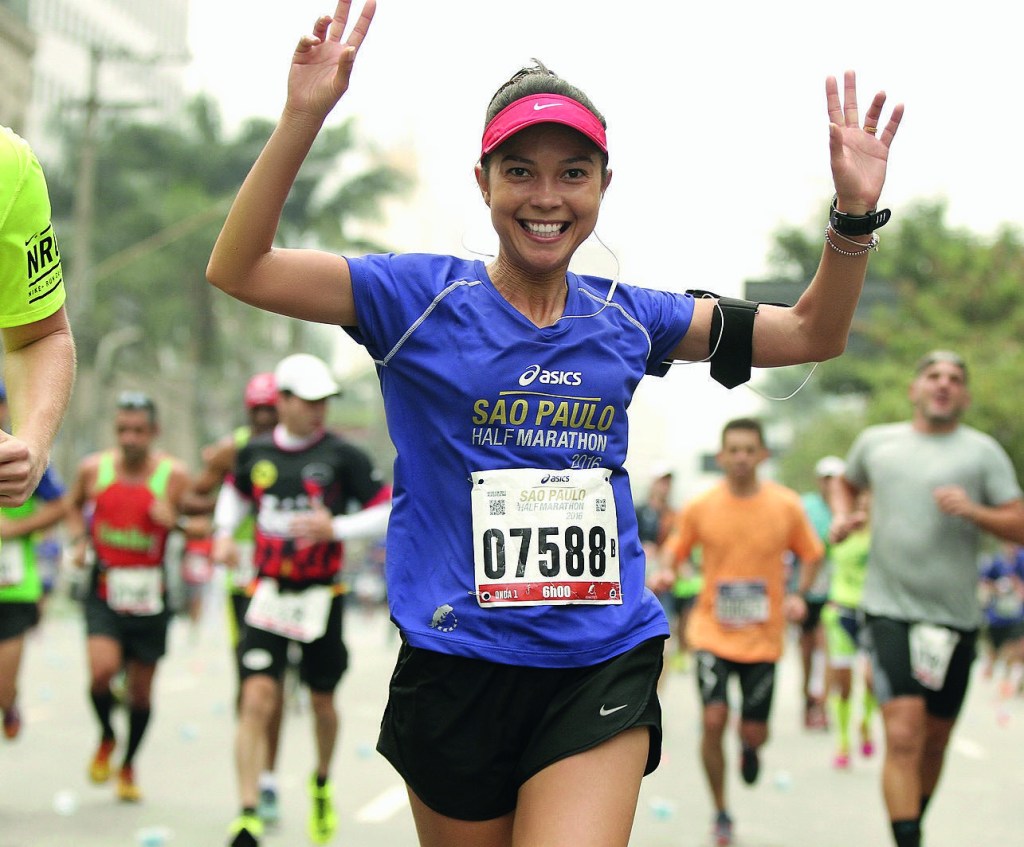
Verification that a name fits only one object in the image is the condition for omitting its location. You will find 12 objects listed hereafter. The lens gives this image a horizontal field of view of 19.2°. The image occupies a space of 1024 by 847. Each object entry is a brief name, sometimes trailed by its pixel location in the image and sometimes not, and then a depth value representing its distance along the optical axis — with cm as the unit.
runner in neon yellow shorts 2068
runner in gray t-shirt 1238
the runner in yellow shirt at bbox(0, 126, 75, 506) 571
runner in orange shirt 1549
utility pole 5011
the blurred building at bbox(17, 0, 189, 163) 11234
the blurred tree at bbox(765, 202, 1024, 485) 5775
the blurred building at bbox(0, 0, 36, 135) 8732
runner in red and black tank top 1620
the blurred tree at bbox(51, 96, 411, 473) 7734
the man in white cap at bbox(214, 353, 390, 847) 1412
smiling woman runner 636
